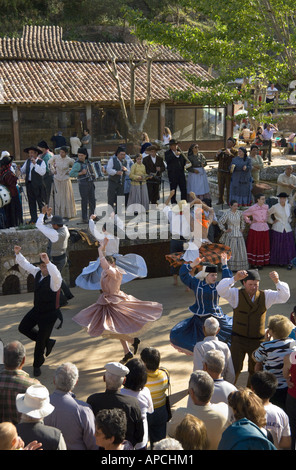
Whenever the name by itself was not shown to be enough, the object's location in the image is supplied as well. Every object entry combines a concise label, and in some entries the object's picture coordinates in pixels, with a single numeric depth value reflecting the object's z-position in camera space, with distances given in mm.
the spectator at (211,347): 5688
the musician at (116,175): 11602
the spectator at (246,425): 3697
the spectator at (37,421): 3953
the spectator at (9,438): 3555
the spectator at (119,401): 4438
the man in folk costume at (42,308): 7012
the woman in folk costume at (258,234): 11234
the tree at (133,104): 20781
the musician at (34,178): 11266
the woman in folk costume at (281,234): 11422
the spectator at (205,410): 4305
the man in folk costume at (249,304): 6281
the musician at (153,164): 12406
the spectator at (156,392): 5176
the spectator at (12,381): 4918
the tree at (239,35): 12328
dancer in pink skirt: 7438
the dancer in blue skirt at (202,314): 6914
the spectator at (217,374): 4895
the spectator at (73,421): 4410
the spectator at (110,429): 3863
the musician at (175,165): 12508
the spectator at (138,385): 4773
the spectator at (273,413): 4520
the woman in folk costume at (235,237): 11133
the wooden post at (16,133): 21531
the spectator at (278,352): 5391
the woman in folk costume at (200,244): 9109
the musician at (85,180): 11312
